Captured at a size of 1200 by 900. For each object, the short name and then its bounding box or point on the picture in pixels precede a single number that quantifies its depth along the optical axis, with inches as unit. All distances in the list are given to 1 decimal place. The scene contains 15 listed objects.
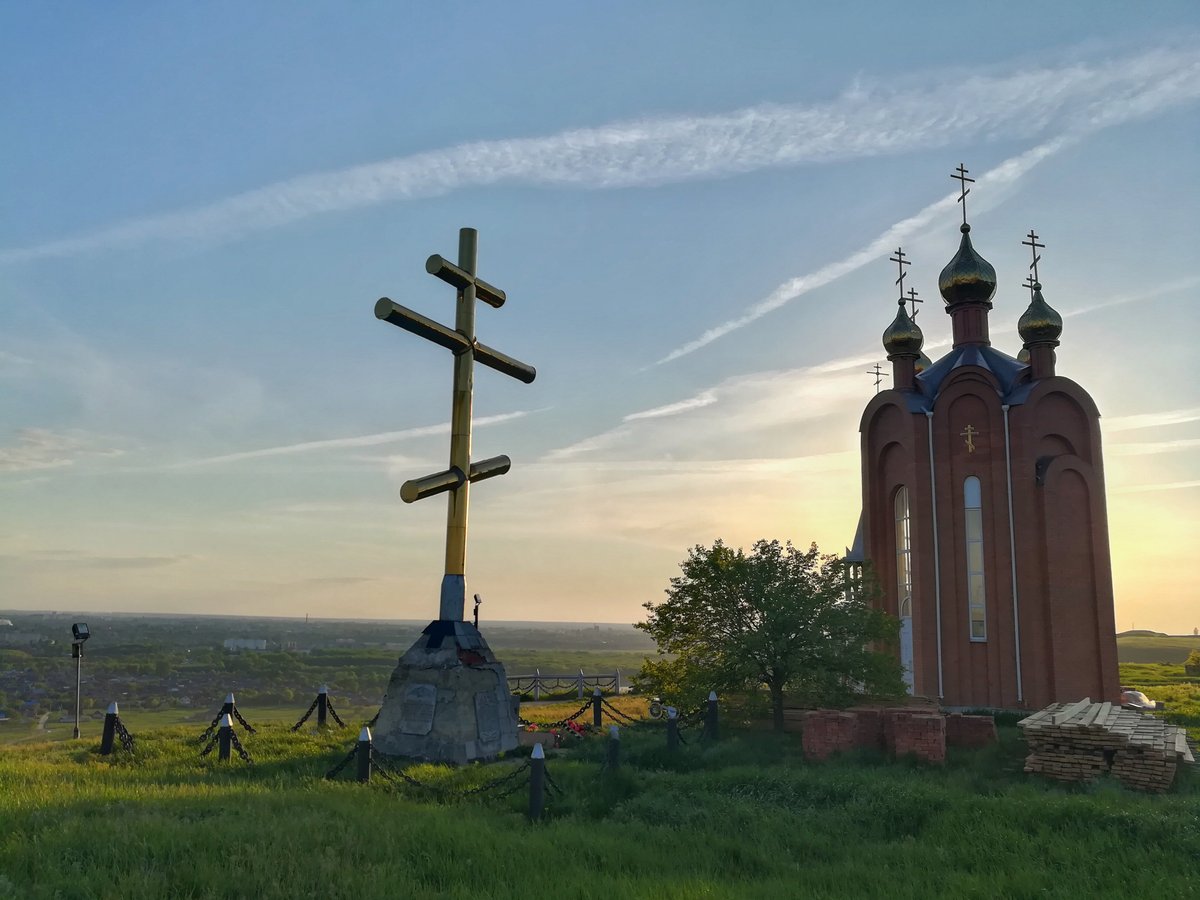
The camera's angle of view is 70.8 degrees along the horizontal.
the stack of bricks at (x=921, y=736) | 546.6
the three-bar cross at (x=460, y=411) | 568.1
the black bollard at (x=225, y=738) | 520.7
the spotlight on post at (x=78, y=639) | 686.5
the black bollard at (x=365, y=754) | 459.5
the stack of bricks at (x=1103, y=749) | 476.7
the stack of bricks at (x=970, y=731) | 589.3
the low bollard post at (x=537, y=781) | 415.5
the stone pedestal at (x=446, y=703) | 538.0
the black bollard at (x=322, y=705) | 673.0
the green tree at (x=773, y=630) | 667.4
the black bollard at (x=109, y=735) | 531.8
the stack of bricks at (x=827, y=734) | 565.9
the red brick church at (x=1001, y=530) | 884.6
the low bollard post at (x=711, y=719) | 636.7
